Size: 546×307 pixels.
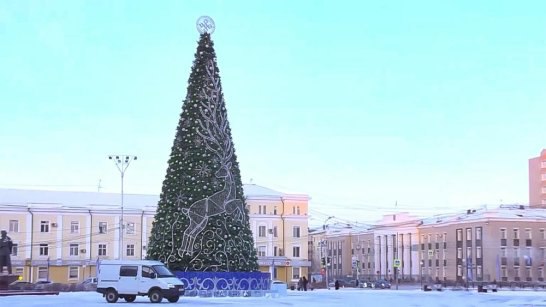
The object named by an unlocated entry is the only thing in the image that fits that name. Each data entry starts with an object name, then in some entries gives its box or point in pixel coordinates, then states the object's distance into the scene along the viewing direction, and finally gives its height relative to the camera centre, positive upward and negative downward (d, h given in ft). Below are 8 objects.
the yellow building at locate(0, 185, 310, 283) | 268.82 +7.14
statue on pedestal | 132.46 -0.77
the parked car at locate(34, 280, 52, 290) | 162.83 -7.67
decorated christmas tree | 122.42 +8.22
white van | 109.09 -4.28
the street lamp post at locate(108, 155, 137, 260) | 203.62 +22.33
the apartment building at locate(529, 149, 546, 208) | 505.25 +44.35
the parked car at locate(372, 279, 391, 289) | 310.65 -13.35
